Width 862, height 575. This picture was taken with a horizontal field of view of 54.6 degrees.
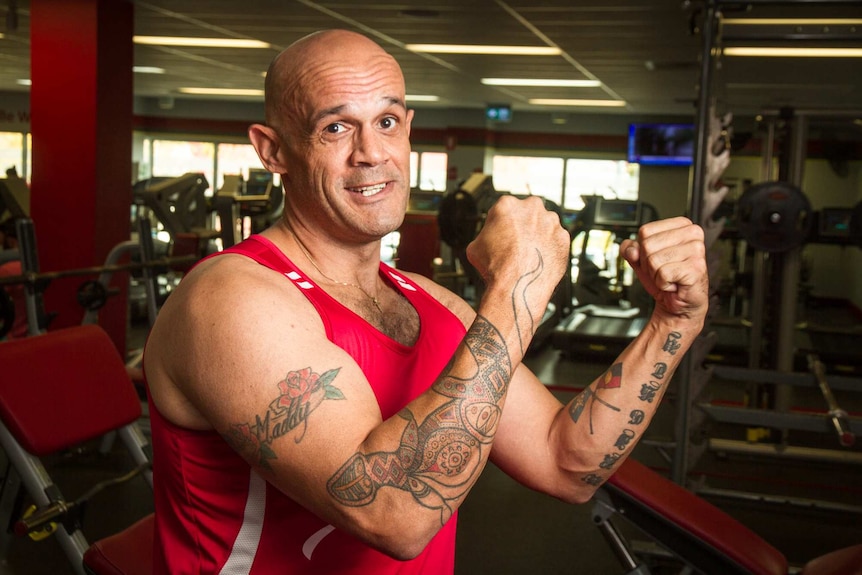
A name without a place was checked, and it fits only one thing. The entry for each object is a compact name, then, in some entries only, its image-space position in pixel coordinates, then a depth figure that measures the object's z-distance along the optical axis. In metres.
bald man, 0.92
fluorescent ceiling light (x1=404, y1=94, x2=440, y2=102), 10.92
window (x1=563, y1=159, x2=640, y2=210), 12.49
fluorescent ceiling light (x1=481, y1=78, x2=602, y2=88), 8.76
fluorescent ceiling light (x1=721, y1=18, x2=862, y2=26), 5.18
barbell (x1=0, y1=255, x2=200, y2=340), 3.13
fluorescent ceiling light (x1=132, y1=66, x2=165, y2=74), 9.12
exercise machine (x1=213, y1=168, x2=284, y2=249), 5.48
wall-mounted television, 11.23
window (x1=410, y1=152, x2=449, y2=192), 12.82
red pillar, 5.01
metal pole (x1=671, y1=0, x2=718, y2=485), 3.00
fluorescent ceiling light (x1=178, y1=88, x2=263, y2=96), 11.30
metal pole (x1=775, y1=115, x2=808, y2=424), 4.24
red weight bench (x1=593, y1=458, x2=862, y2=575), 1.71
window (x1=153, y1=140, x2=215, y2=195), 13.49
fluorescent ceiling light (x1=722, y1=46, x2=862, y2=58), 6.41
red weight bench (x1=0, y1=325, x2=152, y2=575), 1.84
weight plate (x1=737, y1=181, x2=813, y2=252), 4.12
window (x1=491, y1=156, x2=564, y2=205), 12.77
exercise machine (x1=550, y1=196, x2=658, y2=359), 6.96
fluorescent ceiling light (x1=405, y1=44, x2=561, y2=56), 6.71
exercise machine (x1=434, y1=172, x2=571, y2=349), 6.61
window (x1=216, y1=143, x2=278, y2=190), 13.41
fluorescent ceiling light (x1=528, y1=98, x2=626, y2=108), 10.62
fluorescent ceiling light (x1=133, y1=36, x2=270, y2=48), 6.92
